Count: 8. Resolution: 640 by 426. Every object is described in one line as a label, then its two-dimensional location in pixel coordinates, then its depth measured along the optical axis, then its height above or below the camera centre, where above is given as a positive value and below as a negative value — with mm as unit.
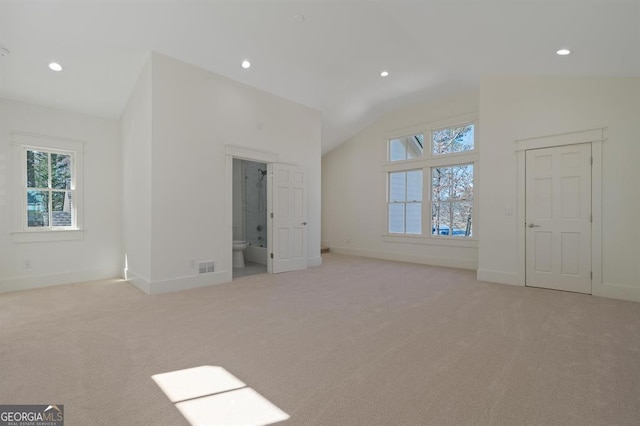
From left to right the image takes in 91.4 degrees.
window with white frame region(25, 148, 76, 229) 4562 +298
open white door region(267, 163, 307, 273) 5562 -164
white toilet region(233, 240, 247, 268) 6156 -920
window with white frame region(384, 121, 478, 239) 6250 +619
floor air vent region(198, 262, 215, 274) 4559 -852
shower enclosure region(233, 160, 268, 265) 7223 +181
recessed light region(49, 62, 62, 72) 3849 +1784
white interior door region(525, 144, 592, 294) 4293 -106
